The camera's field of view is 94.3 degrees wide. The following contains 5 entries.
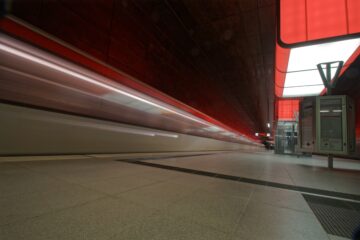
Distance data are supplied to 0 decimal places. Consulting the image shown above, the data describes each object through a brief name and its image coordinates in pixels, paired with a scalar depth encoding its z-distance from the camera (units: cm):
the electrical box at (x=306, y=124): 461
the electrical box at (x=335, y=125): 393
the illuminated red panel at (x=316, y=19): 303
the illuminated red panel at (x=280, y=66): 393
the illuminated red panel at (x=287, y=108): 1142
